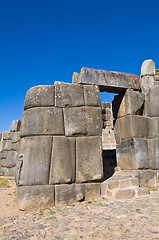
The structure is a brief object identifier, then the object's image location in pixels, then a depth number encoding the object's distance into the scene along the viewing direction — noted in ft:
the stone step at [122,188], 14.76
